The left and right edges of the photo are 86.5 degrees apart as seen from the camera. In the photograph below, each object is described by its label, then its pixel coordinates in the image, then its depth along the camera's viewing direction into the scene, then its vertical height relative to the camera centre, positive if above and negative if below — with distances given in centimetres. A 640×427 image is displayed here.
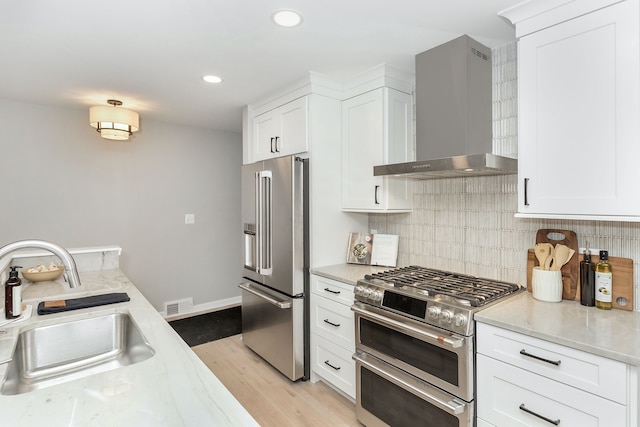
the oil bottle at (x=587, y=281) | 167 -37
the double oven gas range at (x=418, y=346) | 159 -72
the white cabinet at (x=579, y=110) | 140 +43
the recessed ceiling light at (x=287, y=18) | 171 +99
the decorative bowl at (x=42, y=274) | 221 -41
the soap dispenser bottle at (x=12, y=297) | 149 -38
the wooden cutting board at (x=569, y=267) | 180 -32
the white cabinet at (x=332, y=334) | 229 -89
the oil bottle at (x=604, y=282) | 162 -36
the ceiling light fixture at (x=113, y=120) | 308 +84
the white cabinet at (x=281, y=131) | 266 +67
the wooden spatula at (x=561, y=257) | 180 -27
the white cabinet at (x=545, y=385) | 121 -70
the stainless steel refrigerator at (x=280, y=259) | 254 -39
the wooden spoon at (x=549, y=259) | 183 -28
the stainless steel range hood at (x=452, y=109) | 192 +58
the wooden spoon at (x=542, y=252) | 183 -25
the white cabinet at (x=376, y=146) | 245 +47
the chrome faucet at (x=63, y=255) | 117 -16
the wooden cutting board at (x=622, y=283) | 162 -37
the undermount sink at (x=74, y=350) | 132 -60
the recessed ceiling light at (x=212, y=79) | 259 +101
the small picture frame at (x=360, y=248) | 276 -32
